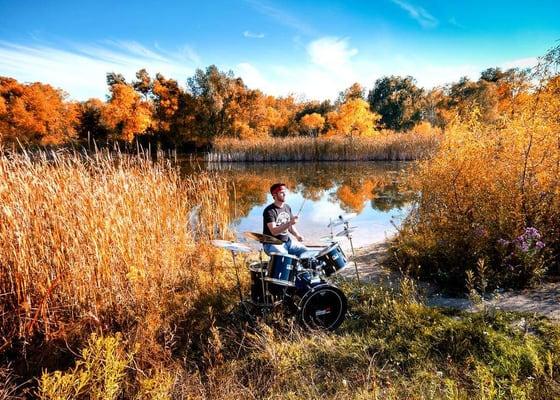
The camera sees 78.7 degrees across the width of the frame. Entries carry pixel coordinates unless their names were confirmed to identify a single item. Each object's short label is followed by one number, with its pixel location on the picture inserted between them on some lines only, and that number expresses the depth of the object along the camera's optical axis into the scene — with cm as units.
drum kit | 323
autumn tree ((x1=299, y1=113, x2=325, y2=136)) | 3706
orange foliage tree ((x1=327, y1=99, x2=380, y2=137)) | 3267
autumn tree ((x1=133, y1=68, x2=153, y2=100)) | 3450
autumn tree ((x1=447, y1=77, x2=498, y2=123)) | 3018
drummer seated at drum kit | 400
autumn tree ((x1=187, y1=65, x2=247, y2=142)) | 3350
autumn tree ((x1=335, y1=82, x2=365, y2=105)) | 4438
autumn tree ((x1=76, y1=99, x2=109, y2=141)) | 3186
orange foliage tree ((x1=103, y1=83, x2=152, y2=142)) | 3100
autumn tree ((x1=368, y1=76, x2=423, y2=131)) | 3991
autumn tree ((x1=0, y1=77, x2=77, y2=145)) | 3136
